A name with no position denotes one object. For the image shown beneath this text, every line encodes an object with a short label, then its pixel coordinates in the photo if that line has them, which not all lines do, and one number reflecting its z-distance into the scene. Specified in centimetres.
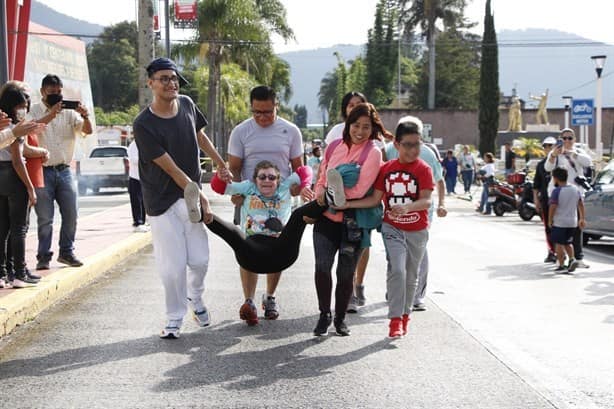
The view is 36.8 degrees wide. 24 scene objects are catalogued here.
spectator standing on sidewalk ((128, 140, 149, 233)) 1393
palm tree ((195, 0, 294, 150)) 4119
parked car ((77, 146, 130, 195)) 3056
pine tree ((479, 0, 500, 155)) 5422
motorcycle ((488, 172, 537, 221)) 2330
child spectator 1123
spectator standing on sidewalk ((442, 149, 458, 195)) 3375
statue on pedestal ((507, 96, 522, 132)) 5812
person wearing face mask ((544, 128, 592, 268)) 1175
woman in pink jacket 677
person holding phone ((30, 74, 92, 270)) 892
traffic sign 2586
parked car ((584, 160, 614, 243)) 1366
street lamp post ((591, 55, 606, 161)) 2714
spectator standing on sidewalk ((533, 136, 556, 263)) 1199
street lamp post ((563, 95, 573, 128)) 4094
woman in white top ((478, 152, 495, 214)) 2394
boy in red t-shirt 675
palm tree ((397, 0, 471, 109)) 6581
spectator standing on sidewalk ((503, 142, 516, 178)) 2703
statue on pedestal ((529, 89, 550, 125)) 6047
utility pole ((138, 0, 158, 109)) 1827
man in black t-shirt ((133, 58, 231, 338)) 653
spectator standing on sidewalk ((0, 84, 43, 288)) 779
